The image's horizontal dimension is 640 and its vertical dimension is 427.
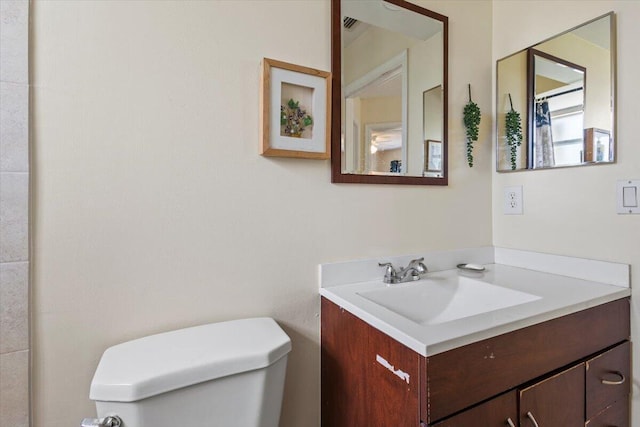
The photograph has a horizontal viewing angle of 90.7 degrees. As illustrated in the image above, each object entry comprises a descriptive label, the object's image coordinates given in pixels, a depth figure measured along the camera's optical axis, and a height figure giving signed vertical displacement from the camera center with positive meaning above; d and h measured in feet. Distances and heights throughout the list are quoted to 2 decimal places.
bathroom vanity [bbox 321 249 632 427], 2.31 -1.28
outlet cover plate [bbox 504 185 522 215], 4.49 +0.15
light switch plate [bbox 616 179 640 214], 3.35 +0.14
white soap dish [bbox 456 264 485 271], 4.16 -0.76
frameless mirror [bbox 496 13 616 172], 3.58 +1.39
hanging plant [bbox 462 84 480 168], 4.43 +1.25
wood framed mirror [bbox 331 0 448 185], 3.70 +1.49
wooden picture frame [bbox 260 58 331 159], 3.22 +1.08
